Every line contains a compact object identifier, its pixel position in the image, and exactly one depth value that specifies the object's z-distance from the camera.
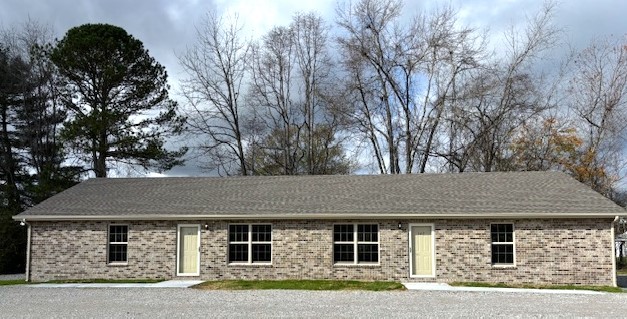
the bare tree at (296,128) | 35.22
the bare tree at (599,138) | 33.25
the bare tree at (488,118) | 31.62
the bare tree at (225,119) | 34.22
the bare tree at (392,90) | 32.31
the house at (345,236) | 18.78
